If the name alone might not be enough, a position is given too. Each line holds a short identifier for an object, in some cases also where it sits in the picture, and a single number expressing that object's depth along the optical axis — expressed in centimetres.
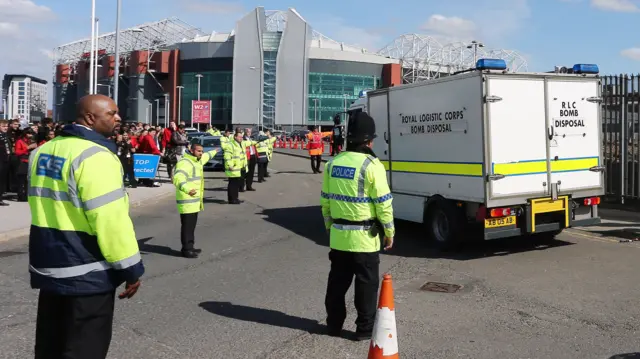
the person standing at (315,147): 2394
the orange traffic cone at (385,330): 440
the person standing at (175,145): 2045
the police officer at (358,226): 539
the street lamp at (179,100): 9625
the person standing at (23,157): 1441
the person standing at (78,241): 327
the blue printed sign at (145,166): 1917
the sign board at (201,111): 5688
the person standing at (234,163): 1567
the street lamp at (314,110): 9106
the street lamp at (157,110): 9719
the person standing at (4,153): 1338
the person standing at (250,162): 1928
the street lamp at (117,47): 2529
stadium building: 9081
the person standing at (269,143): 2269
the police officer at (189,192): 912
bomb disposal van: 892
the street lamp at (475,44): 3959
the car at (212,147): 2597
